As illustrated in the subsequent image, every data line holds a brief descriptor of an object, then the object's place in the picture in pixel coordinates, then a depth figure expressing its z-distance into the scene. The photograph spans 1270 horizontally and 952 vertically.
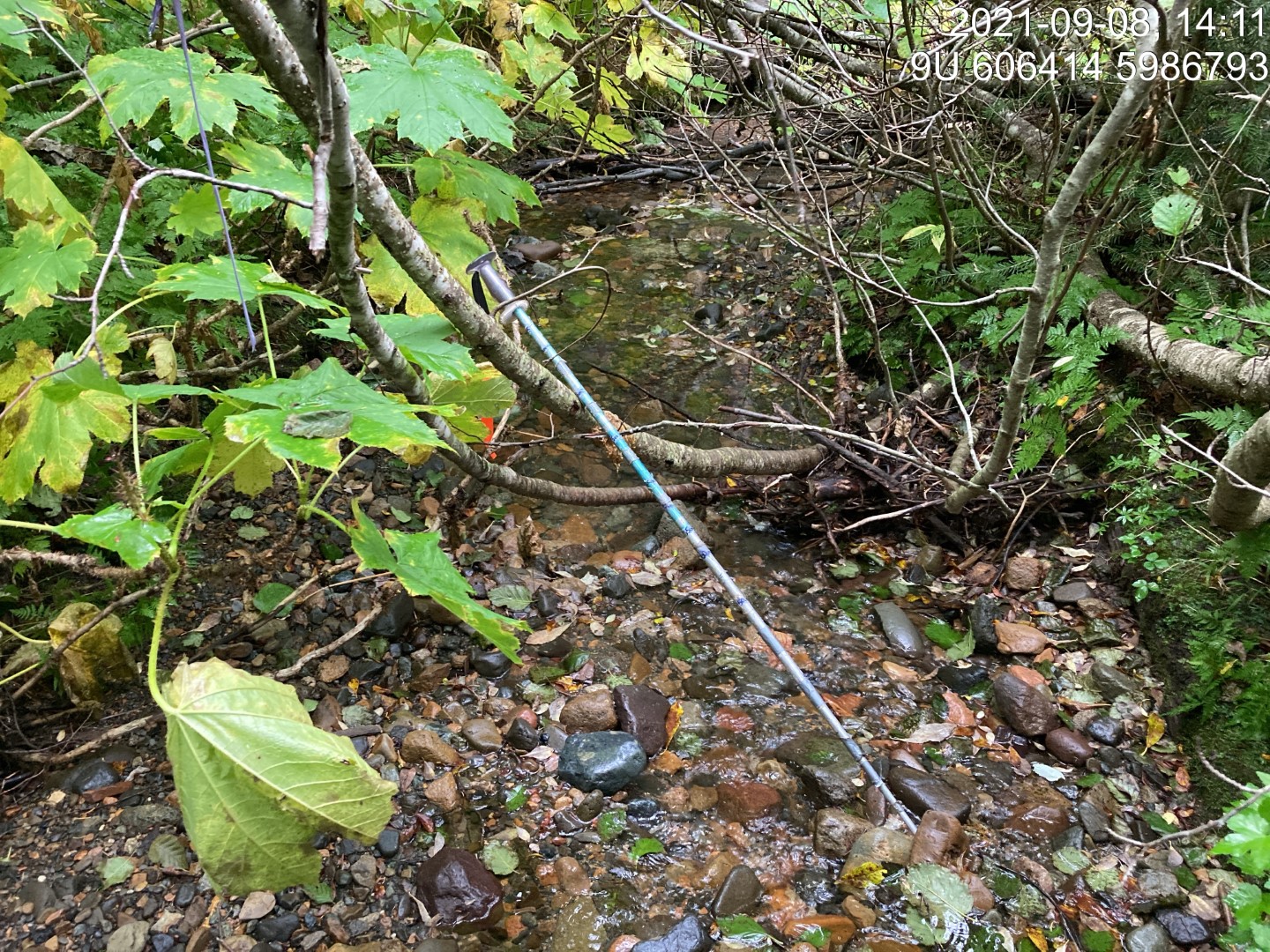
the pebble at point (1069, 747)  2.45
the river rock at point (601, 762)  2.38
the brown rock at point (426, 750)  2.42
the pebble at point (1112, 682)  2.58
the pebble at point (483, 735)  2.49
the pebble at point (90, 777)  2.19
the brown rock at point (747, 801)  2.33
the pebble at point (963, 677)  2.75
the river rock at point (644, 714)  2.53
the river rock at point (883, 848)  2.16
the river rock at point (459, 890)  2.03
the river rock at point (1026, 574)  3.02
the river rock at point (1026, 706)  2.55
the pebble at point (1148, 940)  1.97
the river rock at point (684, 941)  1.98
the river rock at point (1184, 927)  1.97
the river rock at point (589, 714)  2.56
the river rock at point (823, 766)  2.36
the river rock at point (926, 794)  2.30
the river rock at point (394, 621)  2.76
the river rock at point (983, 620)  2.85
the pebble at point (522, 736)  2.51
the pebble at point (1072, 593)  2.91
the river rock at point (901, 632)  2.89
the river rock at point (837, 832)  2.22
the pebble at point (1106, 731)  2.48
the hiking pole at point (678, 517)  2.26
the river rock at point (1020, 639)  2.81
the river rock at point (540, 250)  5.45
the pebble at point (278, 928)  1.93
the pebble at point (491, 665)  2.74
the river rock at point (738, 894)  2.08
